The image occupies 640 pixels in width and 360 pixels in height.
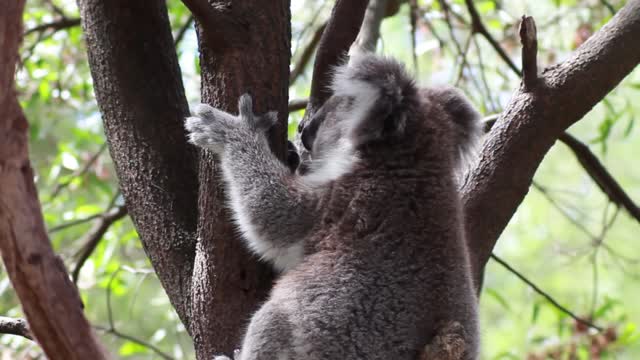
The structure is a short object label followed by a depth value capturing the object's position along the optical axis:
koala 4.34
